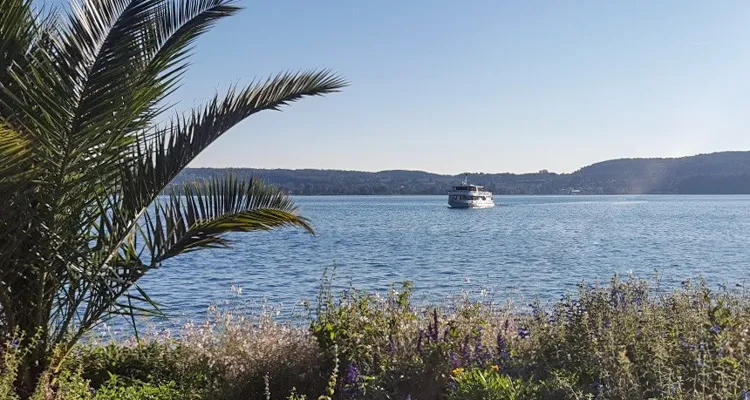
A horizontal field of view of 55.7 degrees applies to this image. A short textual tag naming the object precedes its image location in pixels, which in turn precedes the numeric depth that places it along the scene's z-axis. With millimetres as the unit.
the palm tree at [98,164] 4848
